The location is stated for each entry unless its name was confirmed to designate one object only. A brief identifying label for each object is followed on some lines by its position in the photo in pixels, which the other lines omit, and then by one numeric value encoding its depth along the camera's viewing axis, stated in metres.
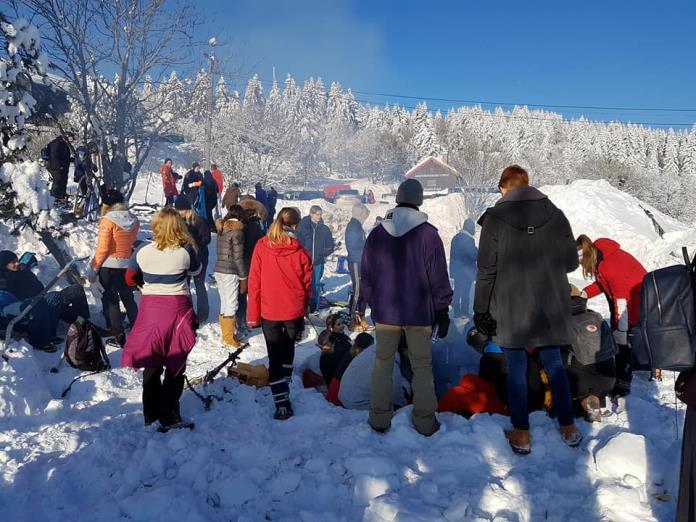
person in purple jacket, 3.29
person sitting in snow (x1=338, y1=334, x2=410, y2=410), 4.21
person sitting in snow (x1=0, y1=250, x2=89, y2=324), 6.11
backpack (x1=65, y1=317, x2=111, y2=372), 5.12
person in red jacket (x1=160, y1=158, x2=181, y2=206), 15.21
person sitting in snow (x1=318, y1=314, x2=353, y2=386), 5.68
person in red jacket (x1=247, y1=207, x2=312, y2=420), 4.07
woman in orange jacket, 5.48
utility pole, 14.73
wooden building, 48.06
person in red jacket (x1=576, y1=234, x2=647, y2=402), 4.54
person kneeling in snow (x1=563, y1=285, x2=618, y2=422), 3.74
